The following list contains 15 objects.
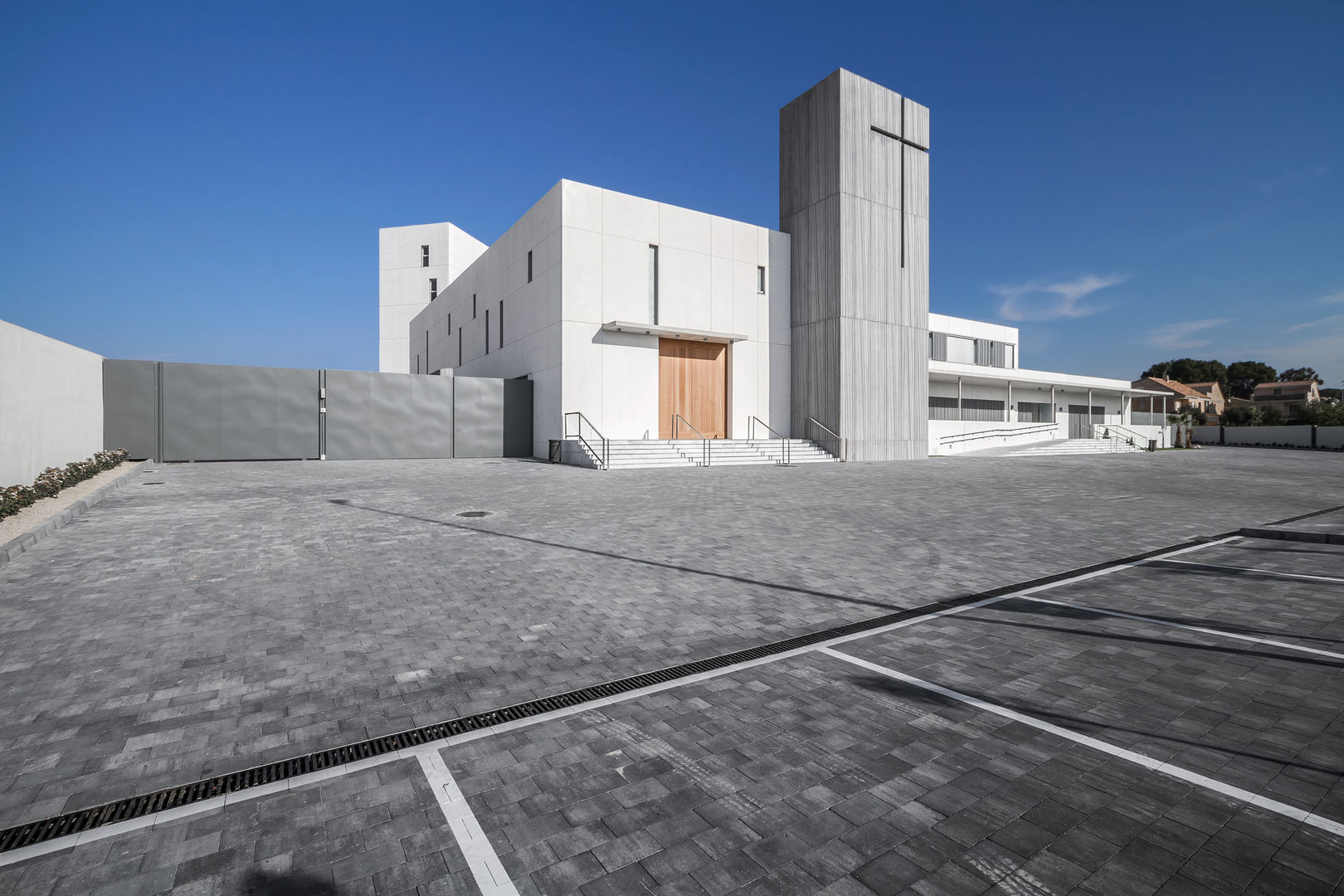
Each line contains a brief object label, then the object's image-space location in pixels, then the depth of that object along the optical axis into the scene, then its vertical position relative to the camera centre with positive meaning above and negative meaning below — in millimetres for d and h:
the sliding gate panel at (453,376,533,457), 25000 +1239
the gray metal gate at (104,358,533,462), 20594 +1240
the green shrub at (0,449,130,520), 9099 -694
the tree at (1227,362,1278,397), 115750 +13964
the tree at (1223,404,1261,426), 60500 +3254
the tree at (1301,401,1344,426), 54906 +3268
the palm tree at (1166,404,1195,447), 47153 +2274
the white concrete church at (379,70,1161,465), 22703 +5761
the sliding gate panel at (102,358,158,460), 19922 +1316
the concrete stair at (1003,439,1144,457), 36438 +15
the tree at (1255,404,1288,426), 58531 +3048
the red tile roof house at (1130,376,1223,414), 72012 +6337
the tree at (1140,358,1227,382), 109250 +14070
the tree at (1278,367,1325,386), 116375 +14307
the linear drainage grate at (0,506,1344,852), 2479 -1538
